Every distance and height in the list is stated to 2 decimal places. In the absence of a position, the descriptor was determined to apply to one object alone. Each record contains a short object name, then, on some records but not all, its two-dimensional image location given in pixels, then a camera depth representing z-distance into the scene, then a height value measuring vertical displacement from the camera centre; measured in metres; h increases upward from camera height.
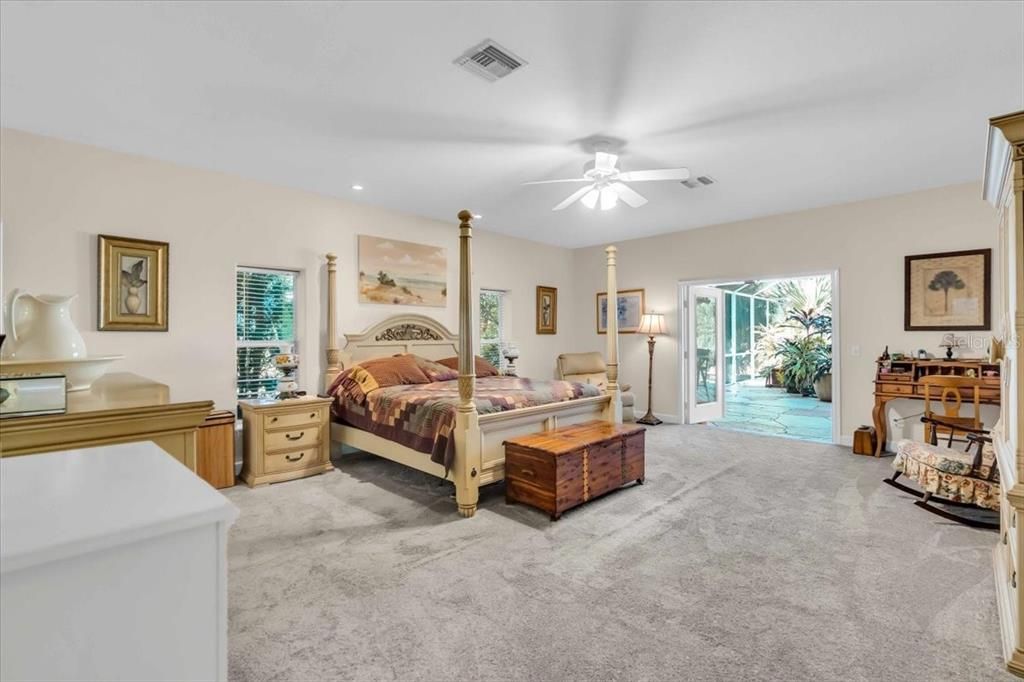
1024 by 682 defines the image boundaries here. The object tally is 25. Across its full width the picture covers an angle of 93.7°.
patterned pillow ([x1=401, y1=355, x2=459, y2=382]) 4.79 -0.31
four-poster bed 3.16 -0.56
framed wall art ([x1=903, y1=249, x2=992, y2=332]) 4.29 +0.43
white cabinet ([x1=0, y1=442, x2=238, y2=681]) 0.52 -0.28
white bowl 1.20 -0.07
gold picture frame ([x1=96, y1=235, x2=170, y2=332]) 3.51 +0.43
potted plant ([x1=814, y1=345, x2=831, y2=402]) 8.67 -0.65
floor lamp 6.41 +0.16
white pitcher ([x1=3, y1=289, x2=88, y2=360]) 1.44 +0.03
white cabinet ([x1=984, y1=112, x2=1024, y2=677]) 1.69 -0.09
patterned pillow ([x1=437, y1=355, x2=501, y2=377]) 5.39 -0.30
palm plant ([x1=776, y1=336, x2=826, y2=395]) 9.13 -0.46
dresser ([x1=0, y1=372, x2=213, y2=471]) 0.98 -0.18
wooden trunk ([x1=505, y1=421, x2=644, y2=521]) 3.08 -0.86
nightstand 3.84 -0.82
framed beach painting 5.04 +0.75
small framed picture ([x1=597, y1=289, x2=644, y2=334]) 6.74 +0.43
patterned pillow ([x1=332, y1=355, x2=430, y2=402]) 4.24 -0.33
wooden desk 3.96 -0.38
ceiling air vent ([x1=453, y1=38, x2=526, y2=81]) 2.31 +1.40
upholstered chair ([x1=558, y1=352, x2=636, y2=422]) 6.50 -0.41
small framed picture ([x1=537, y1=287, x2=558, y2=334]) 7.00 +0.45
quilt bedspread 3.30 -0.50
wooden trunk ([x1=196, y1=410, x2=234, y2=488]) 3.66 -0.84
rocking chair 2.84 -0.84
